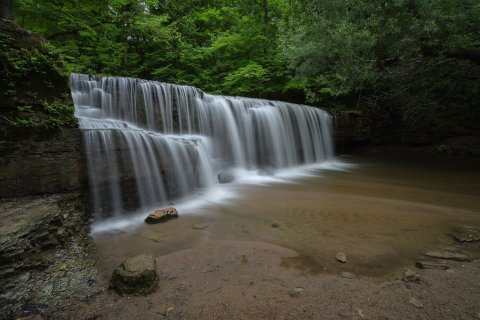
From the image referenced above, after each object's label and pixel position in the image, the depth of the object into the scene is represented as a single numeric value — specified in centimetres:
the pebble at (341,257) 330
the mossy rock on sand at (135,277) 270
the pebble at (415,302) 245
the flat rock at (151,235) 410
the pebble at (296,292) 268
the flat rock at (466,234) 378
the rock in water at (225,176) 783
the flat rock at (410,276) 285
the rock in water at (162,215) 471
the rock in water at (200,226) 448
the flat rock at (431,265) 309
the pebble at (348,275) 296
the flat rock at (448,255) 328
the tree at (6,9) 498
